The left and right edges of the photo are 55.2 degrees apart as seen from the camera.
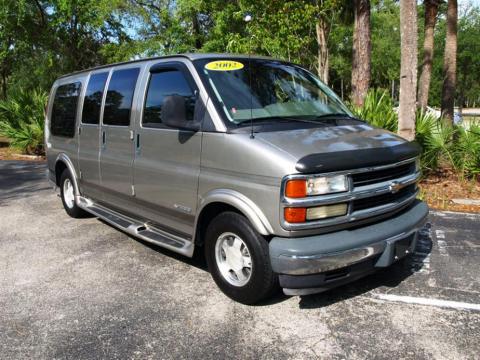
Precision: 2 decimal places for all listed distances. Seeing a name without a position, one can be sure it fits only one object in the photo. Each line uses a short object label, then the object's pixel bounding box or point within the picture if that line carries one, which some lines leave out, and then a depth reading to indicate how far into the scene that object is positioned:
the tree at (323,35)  13.00
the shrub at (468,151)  8.03
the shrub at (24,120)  13.55
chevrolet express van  3.36
